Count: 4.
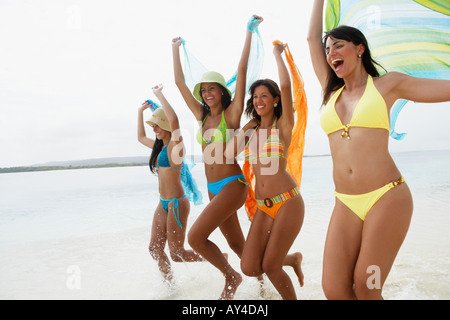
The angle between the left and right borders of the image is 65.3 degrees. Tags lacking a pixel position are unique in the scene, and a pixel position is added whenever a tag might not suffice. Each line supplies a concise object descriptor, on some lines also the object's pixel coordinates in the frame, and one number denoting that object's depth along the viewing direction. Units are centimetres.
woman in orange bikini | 348
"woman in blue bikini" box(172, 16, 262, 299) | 386
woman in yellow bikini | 231
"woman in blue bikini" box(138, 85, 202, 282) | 467
